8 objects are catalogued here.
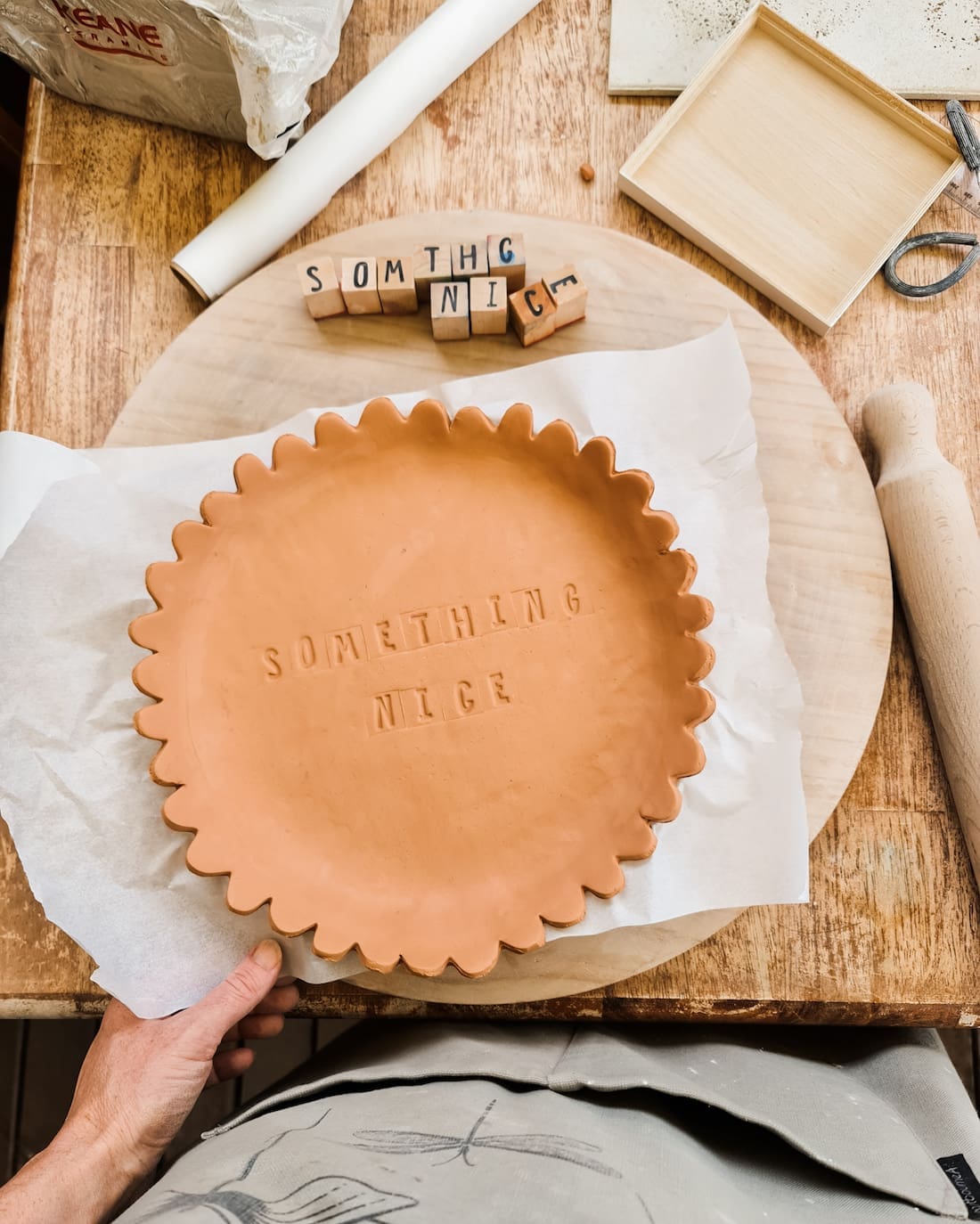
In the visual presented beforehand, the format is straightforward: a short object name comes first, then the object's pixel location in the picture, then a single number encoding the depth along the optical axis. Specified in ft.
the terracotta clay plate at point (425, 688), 2.68
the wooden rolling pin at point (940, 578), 3.04
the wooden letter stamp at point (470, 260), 3.11
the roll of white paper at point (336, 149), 3.27
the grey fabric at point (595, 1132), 2.05
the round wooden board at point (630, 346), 3.11
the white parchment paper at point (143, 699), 2.83
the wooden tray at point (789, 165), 3.39
